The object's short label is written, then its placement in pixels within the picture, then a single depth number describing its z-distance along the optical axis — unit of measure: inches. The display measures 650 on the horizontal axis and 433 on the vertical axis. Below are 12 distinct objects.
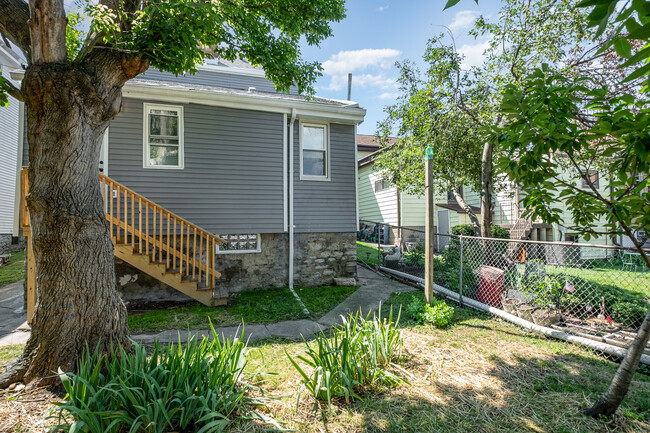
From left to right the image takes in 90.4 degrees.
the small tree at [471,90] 260.1
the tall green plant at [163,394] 85.0
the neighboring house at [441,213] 478.3
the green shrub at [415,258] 334.3
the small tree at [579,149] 73.5
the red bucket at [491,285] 223.9
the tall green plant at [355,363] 107.3
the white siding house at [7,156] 443.5
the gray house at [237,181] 255.4
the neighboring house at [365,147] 799.3
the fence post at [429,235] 196.4
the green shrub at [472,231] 418.1
